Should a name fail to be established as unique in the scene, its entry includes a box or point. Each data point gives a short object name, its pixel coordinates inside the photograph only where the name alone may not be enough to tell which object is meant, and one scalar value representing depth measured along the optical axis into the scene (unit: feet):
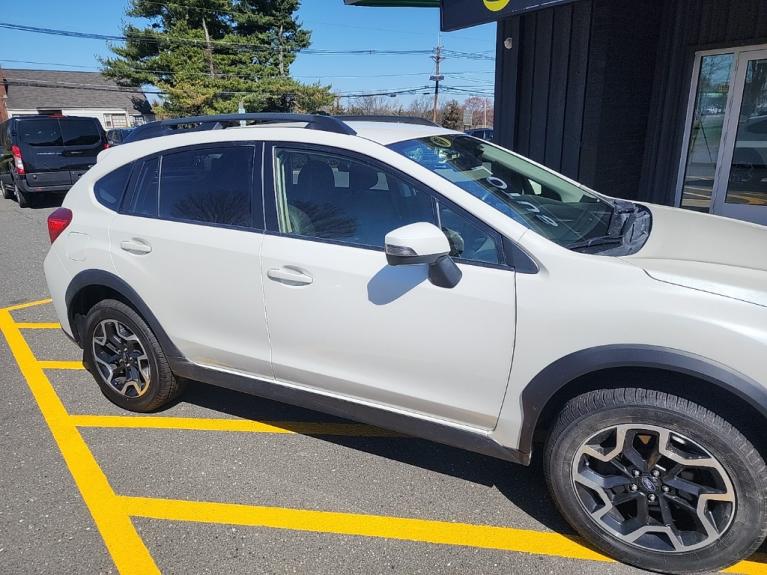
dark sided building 21.67
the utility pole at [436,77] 151.09
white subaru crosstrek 6.20
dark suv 38.24
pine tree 109.60
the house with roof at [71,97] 157.38
